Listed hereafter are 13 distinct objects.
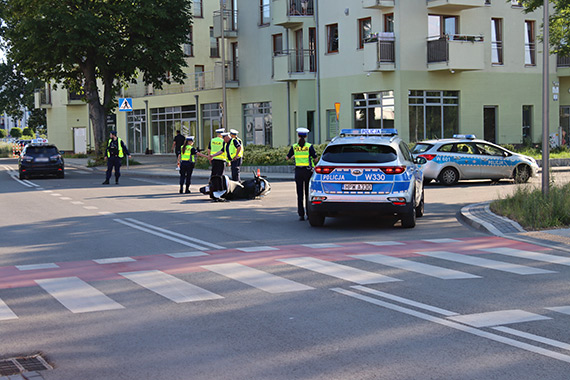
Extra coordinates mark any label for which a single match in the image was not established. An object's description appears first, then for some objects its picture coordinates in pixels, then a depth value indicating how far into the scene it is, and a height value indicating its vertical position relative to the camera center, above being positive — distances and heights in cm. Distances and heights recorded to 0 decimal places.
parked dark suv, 3144 -80
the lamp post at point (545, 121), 1532 +13
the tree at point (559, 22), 2042 +307
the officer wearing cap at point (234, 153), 2083 -45
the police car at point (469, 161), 2520 -100
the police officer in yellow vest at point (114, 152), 2675 -45
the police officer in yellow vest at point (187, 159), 2323 -64
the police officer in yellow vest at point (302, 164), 1599 -61
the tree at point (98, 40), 3844 +493
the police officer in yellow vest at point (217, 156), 2055 -51
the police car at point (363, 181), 1402 -86
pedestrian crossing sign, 3757 +162
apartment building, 3556 +298
